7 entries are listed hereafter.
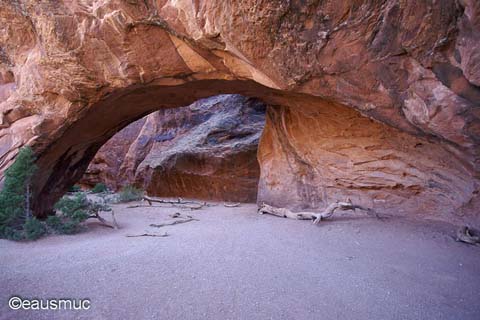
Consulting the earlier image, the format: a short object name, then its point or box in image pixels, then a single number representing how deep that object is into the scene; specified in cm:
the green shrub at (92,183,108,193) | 1437
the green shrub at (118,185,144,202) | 1045
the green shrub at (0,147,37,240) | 461
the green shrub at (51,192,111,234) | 500
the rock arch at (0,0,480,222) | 363
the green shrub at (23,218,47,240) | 445
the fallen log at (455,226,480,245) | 409
